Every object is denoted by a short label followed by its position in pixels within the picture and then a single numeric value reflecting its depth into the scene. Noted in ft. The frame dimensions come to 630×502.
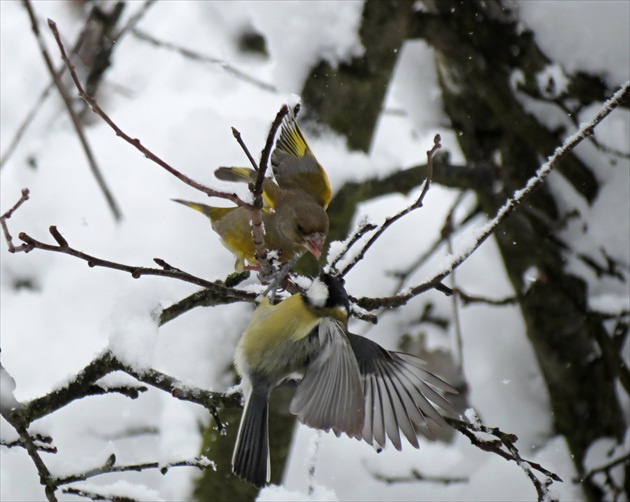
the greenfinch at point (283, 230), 19.42
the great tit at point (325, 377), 13.74
